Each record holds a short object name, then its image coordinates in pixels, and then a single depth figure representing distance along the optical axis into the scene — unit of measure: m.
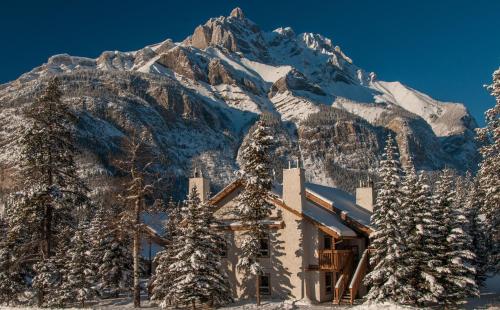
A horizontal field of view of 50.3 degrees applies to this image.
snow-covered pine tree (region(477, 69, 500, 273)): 27.84
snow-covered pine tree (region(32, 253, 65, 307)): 26.36
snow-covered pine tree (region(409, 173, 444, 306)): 27.28
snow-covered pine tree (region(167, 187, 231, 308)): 28.53
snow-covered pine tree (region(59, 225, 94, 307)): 34.03
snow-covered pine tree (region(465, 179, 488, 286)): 40.45
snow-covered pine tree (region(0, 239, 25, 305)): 32.12
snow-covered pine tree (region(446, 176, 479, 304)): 27.81
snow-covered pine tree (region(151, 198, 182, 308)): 30.27
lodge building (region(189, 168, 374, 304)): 31.52
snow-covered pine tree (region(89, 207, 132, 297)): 38.66
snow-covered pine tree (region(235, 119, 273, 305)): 29.61
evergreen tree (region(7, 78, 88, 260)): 26.67
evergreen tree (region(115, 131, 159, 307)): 29.27
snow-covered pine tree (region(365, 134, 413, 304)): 27.27
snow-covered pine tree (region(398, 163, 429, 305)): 27.39
